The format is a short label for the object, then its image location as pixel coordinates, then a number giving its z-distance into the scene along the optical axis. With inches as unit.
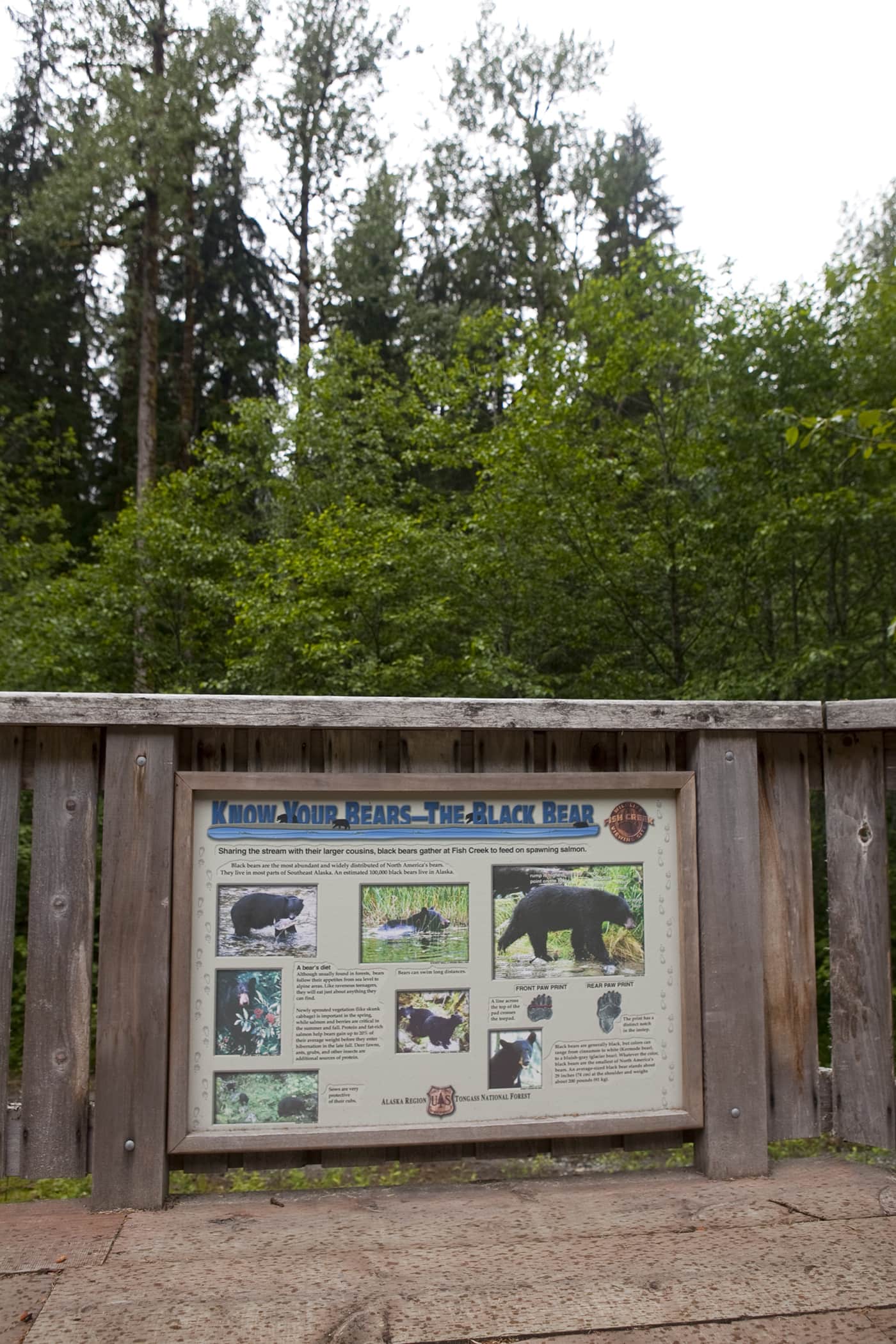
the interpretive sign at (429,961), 129.0
